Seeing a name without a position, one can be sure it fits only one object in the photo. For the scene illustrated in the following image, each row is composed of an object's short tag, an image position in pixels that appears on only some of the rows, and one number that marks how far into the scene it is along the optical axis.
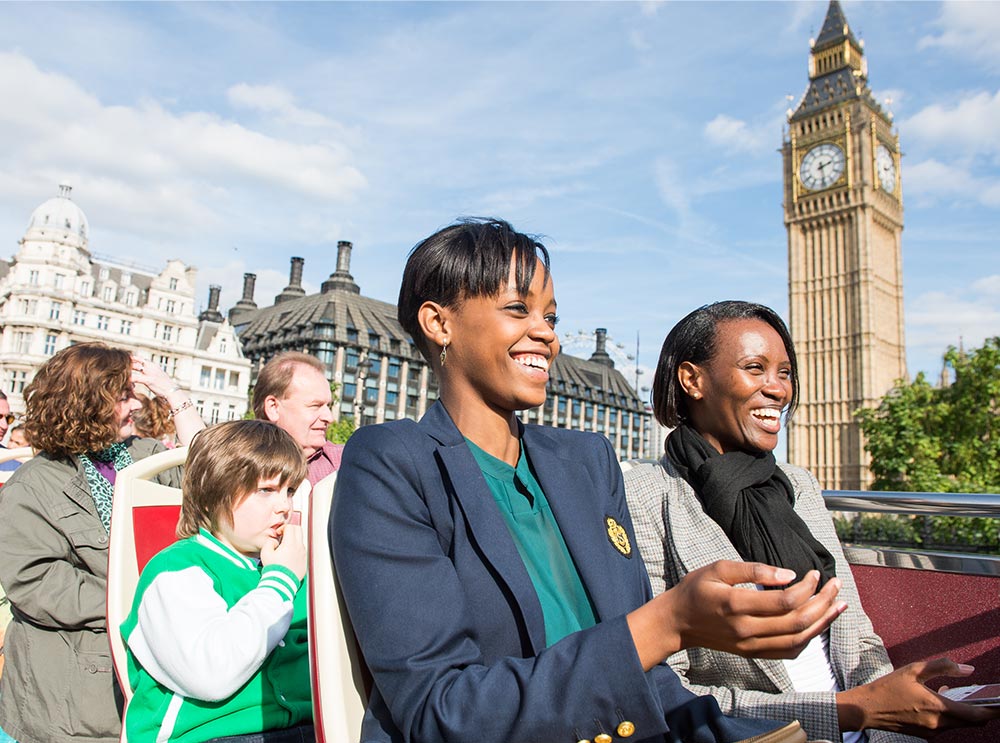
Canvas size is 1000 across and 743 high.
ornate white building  40.41
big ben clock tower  51.69
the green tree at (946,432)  26.33
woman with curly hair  2.69
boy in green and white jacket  1.80
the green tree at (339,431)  35.06
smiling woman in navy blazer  1.10
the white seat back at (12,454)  3.81
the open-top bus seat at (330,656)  1.37
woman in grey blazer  1.97
